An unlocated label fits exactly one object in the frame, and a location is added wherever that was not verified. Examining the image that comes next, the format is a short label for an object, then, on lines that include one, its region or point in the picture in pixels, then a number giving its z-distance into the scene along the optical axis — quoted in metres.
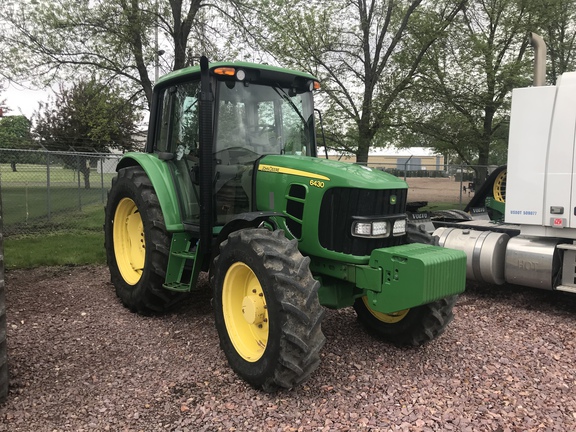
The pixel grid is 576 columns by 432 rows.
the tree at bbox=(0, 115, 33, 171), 22.86
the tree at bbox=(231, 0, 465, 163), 13.41
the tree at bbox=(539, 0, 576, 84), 15.05
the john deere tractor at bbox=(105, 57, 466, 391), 3.51
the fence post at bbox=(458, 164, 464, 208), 15.13
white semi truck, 5.53
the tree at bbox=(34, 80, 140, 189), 12.21
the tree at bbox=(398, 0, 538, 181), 13.58
